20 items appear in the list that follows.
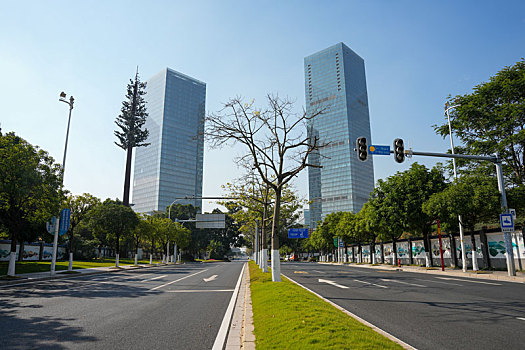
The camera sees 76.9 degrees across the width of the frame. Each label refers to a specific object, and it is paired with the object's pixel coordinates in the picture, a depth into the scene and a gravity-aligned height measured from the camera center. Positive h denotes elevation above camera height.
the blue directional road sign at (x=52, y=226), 24.42 +1.01
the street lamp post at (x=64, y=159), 23.72 +6.18
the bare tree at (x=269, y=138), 16.11 +5.15
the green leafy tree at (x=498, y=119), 25.03 +9.54
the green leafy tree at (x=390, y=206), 30.83 +3.21
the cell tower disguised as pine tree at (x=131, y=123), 61.19 +21.69
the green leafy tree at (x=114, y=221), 35.78 +2.01
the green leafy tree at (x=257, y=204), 27.70 +3.13
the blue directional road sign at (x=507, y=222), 18.58 +0.96
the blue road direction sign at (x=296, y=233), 53.92 +1.09
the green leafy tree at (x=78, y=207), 28.18 +2.81
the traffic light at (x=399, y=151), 15.62 +4.12
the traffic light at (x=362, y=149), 15.04 +4.07
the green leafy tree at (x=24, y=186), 18.92 +3.13
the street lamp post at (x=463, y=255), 24.03 -1.12
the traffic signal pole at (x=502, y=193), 17.77 +2.61
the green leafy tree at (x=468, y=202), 22.02 +2.58
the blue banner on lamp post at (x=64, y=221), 25.22 +1.41
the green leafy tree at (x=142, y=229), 43.00 +1.38
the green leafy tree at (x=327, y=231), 63.00 +1.63
